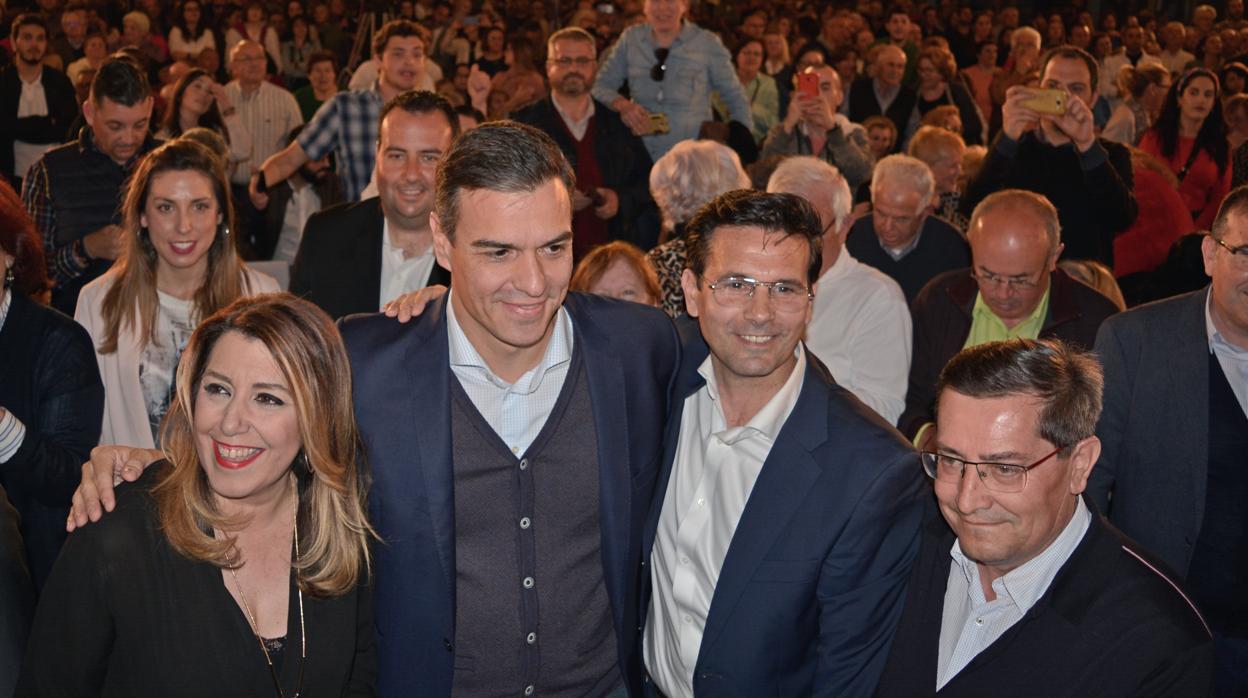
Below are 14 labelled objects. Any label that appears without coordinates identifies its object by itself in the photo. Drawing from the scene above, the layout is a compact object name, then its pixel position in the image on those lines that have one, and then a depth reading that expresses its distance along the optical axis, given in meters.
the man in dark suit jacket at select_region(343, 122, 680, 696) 2.42
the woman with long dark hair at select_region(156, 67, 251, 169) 6.55
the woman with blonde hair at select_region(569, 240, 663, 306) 4.12
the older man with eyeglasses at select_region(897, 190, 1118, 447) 3.92
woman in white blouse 3.49
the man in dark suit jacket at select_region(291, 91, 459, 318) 3.87
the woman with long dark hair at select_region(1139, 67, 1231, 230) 7.34
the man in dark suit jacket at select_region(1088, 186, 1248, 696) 2.98
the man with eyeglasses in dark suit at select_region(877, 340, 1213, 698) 2.13
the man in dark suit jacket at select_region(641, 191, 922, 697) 2.40
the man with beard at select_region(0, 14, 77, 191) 8.28
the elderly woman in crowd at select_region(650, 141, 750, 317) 4.73
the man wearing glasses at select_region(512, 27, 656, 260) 6.11
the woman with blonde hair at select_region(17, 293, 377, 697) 2.15
